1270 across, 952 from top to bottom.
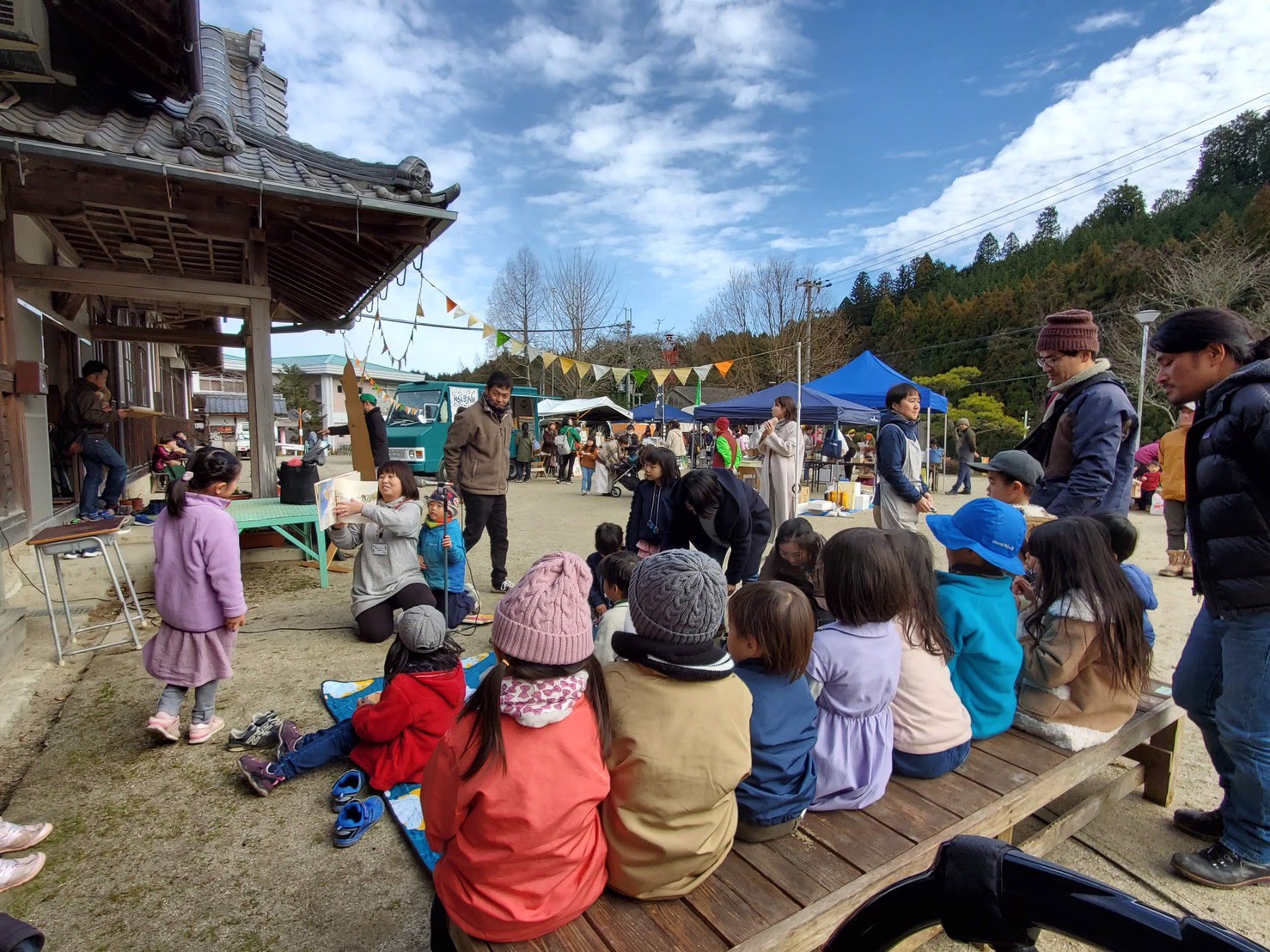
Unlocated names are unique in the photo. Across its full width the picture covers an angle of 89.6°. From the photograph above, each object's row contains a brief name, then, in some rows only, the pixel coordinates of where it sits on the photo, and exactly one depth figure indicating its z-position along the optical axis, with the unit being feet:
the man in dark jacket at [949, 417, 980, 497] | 46.29
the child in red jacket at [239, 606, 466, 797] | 8.18
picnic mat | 7.29
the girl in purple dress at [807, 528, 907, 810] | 5.94
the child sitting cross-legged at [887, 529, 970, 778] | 6.36
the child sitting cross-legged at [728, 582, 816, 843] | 5.45
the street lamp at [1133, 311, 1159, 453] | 38.88
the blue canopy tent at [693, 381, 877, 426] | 37.42
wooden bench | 4.49
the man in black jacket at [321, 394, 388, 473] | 21.68
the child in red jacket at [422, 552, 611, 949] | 4.36
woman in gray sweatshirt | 12.56
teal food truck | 54.44
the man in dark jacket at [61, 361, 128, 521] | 20.38
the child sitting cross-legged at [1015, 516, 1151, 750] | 6.88
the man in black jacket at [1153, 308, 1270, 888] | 6.06
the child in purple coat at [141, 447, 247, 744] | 9.07
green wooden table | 16.49
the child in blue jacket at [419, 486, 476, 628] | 13.74
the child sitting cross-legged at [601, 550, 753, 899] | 4.73
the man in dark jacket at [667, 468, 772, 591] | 13.03
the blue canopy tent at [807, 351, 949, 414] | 39.24
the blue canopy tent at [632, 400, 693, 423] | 67.77
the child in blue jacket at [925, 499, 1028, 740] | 6.92
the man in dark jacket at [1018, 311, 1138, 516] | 8.38
